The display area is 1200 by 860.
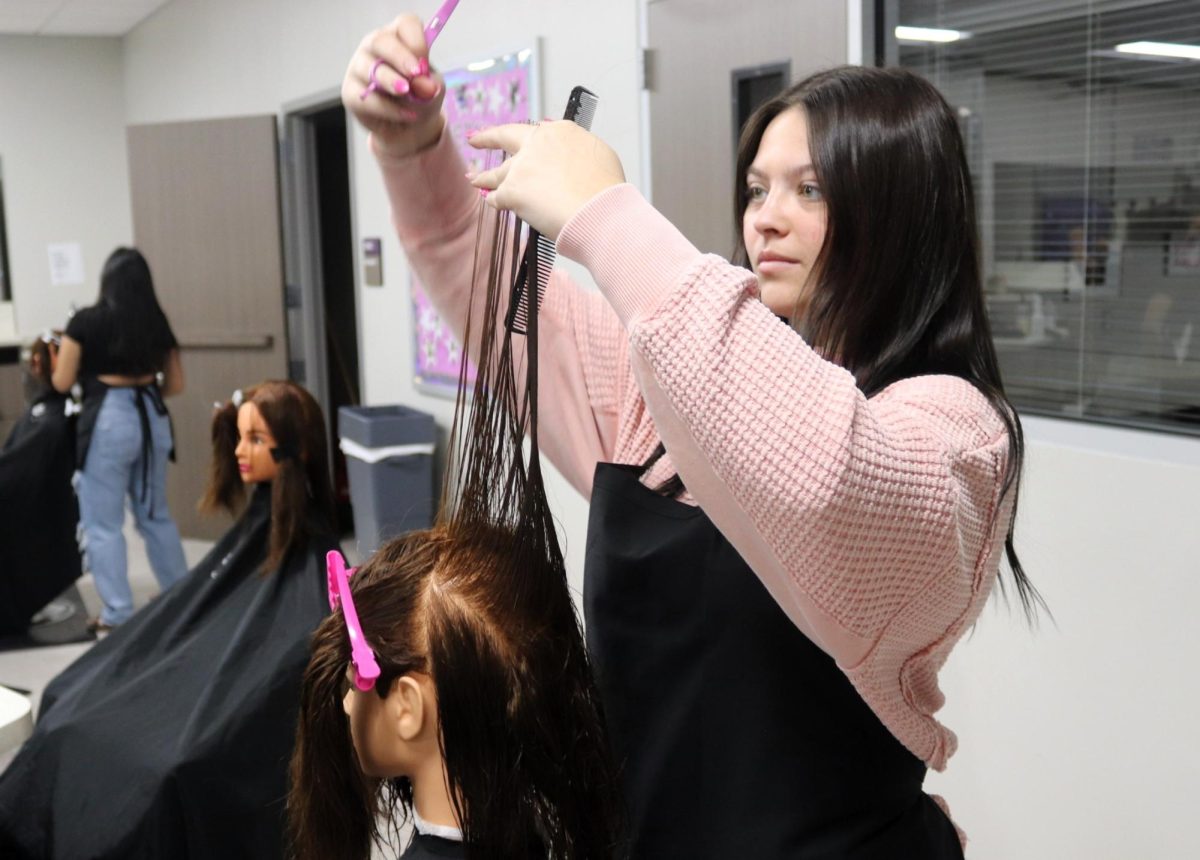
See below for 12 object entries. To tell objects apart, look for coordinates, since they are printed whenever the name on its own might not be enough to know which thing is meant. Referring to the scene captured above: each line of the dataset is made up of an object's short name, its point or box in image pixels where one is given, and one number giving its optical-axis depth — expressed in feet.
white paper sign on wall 24.99
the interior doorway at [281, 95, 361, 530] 18.11
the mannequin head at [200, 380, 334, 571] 8.40
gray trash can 14.24
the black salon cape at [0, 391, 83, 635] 13.51
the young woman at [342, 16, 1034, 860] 2.40
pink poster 11.97
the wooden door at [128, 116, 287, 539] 18.06
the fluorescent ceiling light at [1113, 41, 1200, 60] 6.11
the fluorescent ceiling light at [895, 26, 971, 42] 7.45
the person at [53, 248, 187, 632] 14.06
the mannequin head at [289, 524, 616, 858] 3.42
